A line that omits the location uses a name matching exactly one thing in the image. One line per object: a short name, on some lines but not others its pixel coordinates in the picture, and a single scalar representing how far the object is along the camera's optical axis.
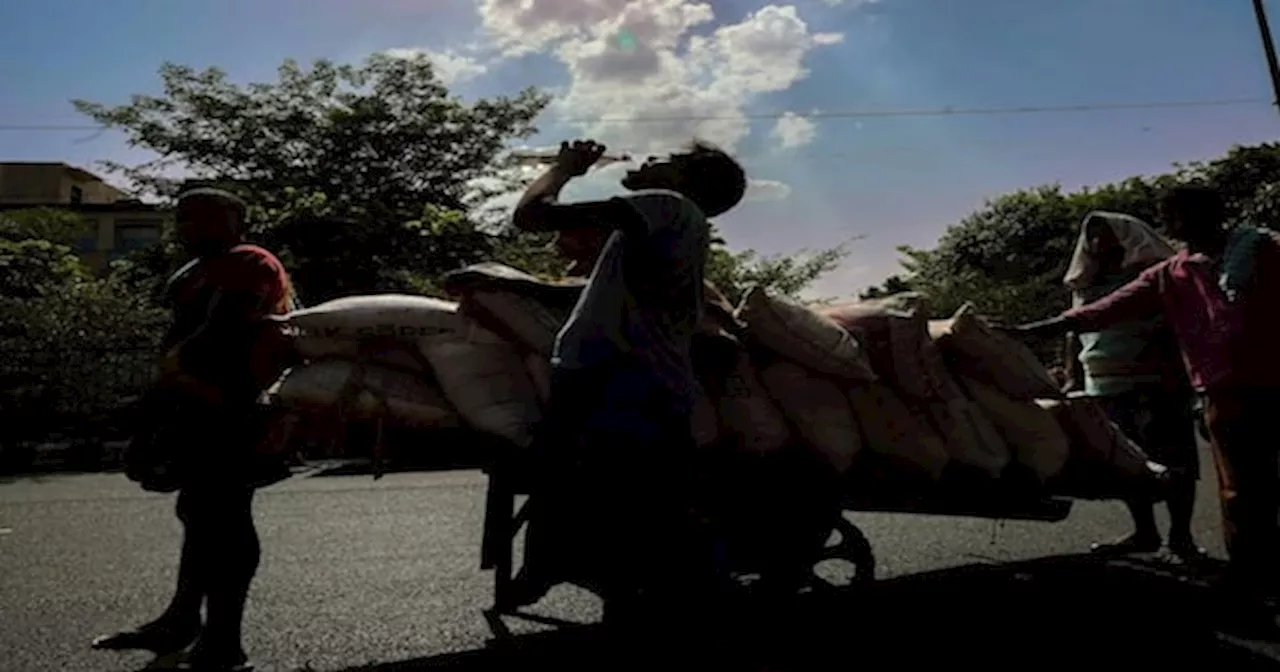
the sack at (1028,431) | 3.83
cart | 3.12
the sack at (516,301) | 2.94
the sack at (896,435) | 3.53
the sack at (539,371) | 2.94
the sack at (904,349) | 3.67
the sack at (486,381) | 2.79
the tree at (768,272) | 18.08
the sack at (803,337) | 3.46
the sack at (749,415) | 3.22
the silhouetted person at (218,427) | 2.84
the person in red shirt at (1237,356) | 3.79
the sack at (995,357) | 3.93
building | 30.56
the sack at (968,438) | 3.65
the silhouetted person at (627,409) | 2.51
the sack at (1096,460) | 4.01
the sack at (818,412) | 3.37
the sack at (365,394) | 2.75
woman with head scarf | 4.85
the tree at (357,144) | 18.41
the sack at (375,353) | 2.85
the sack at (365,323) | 2.86
